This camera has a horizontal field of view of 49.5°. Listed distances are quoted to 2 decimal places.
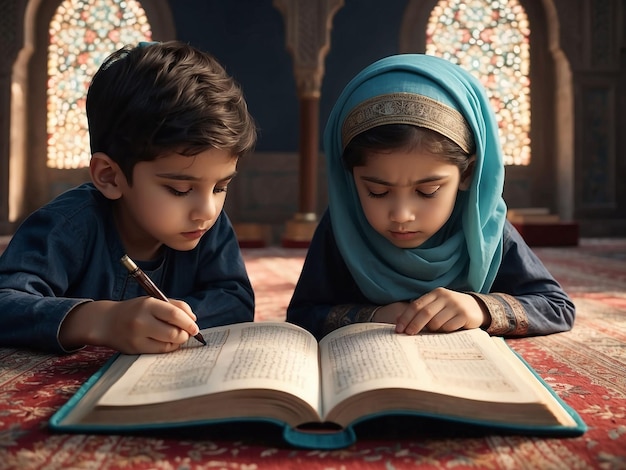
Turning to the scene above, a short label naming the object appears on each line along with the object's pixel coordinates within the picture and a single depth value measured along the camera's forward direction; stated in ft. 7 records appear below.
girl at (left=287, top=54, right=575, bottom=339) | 4.61
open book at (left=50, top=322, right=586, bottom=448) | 2.97
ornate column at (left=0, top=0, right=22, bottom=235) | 24.99
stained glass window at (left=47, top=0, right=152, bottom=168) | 26.68
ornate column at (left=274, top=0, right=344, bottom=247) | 23.47
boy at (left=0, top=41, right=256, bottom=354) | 4.40
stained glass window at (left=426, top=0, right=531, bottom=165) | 27.50
